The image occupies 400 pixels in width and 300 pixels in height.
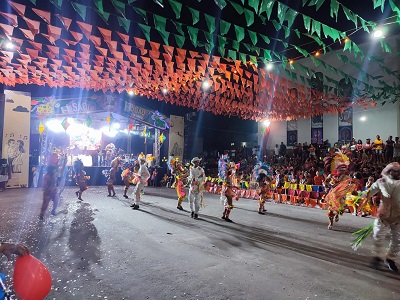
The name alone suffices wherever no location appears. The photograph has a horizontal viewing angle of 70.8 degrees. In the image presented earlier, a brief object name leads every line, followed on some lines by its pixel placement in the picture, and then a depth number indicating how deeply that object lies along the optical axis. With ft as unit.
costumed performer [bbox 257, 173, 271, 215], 35.45
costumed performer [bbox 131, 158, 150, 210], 35.63
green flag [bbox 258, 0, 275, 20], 15.27
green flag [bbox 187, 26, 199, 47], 17.99
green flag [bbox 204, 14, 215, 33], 16.61
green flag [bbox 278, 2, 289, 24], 15.72
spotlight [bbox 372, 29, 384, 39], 43.67
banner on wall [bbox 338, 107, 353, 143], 62.80
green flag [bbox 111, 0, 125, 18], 15.14
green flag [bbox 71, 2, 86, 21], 15.30
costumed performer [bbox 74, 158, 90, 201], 41.73
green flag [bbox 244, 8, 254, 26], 16.61
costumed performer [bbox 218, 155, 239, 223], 30.12
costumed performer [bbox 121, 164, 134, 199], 47.31
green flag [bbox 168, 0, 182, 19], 15.39
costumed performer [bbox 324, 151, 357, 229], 26.25
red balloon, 6.93
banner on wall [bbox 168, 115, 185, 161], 76.43
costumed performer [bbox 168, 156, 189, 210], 36.76
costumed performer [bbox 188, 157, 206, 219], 31.04
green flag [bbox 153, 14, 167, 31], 16.97
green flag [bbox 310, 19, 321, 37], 16.85
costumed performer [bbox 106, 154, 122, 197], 46.91
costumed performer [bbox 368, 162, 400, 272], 16.43
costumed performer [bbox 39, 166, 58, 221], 28.40
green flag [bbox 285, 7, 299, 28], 15.78
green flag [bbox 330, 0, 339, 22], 15.11
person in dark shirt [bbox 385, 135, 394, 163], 48.73
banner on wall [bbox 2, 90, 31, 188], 53.67
